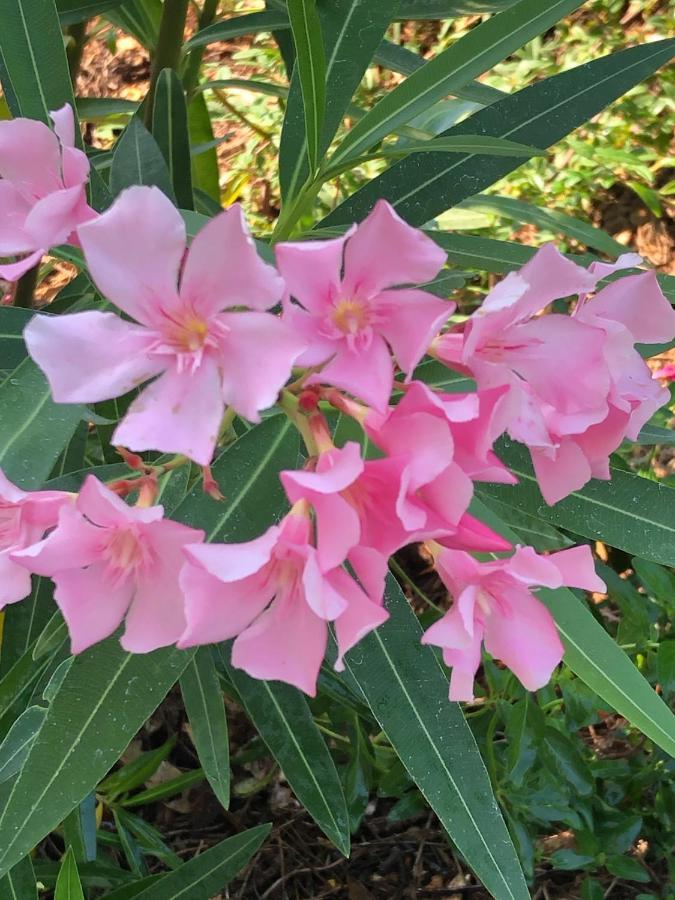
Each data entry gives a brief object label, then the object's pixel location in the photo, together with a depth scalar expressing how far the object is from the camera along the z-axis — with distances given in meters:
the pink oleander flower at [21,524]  0.23
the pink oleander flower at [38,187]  0.24
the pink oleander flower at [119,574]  0.22
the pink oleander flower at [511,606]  0.23
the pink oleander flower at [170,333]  0.21
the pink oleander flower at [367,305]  0.21
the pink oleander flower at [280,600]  0.20
